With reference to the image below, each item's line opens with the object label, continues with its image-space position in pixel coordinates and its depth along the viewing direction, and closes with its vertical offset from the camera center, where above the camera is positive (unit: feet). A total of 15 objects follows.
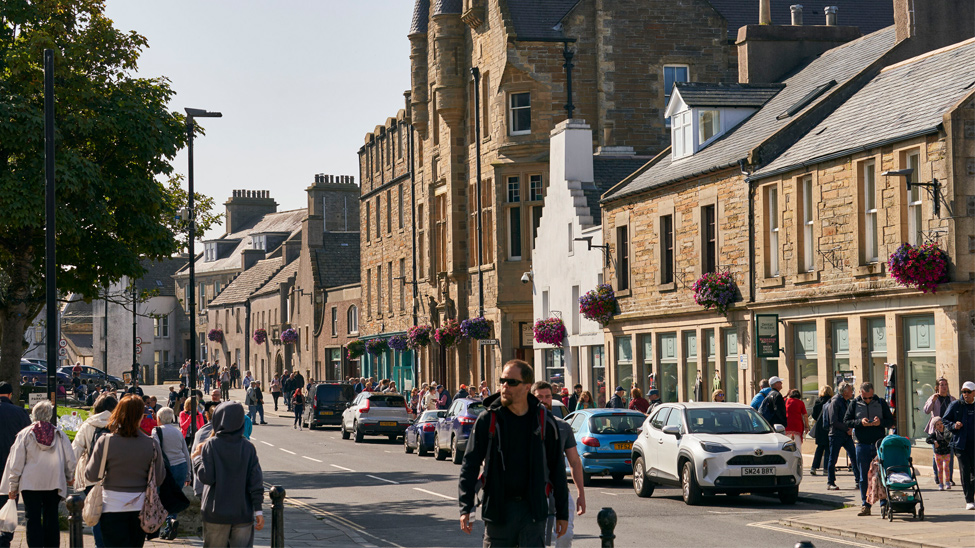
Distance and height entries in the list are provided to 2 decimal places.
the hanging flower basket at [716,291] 101.09 +5.20
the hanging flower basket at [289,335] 263.49 +5.84
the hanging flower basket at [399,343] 193.06 +2.96
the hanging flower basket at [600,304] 123.03 +5.22
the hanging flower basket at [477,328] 156.66 +4.03
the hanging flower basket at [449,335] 166.71 +3.46
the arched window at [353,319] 239.91 +8.05
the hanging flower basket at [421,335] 179.01 +3.79
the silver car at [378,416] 133.90 -5.25
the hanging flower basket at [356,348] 221.87 +2.64
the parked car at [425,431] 111.65 -5.69
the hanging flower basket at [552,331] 137.69 +3.12
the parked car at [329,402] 158.71 -4.48
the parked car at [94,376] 219.82 -1.53
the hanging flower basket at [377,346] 209.97 +2.77
